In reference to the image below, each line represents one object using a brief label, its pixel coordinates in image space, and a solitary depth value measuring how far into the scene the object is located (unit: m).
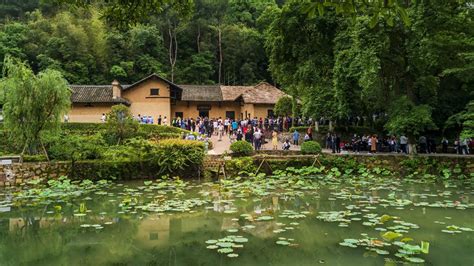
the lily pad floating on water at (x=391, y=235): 7.90
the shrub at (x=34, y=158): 18.78
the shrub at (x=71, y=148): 19.31
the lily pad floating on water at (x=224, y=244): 7.95
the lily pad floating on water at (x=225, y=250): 7.59
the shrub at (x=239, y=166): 20.16
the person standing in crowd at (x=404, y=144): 22.54
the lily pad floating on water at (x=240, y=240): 8.29
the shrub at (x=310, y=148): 21.58
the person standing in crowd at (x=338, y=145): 23.67
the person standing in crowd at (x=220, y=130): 30.77
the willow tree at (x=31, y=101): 18.20
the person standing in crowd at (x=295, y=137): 26.98
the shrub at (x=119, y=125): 23.89
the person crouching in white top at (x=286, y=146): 24.05
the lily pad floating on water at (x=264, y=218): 10.34
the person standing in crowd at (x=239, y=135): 27.34
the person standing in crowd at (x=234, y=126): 31.30
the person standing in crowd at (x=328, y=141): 25.83
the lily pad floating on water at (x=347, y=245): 7.84
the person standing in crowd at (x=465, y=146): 21.98
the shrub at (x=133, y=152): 19.50
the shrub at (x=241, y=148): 21.55
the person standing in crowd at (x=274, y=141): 25.00
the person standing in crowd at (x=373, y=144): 23.08
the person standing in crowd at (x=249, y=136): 26.95
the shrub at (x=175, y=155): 19.28
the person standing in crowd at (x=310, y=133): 25.86
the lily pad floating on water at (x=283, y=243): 8.19
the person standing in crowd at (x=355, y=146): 24.42
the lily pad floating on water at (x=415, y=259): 6.94
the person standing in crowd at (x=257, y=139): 24.36
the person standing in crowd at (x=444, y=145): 23.72
